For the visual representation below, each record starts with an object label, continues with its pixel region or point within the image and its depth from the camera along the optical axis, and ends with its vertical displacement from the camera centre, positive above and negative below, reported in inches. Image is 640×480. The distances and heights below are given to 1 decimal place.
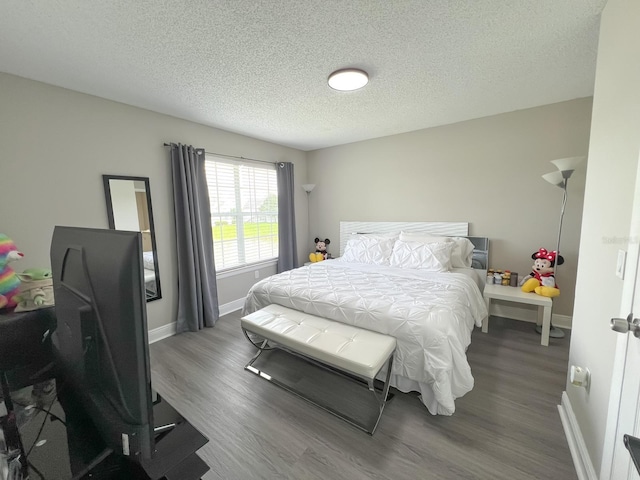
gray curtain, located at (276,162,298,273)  162.2 -2.9
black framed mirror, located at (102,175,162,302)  94.4 +2.0
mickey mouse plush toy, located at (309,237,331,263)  168.1 -25.4
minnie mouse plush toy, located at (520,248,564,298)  99.9 -25.4
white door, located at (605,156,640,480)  33.5 -21.6
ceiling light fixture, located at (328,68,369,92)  75.9 +41.4
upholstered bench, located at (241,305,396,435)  62.6 -34.7
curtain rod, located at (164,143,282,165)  108.5 +30.9
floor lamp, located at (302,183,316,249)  173.9 +16.3
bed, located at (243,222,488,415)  66.5 -27.0
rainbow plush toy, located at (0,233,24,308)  57.6 -13.4
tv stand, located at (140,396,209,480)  26.8 -26.4
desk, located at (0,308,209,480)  26.0 -25.2
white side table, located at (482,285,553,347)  94.4 -33.1
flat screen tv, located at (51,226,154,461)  20.0 -10.1
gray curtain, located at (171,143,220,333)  110.9 -10.3
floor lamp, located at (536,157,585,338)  91.3 +12.7
